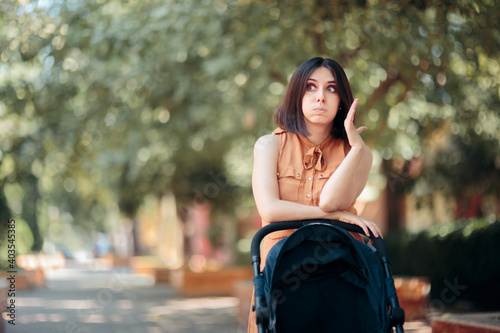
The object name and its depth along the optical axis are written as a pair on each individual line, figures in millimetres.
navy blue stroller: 2992
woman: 3068
